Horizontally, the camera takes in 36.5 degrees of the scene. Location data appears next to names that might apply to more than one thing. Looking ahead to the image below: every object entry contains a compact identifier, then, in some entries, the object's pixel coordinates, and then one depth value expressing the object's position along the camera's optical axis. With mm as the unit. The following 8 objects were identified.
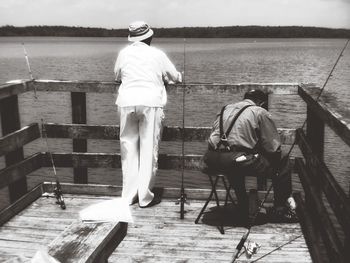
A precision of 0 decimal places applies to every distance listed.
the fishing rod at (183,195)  4707
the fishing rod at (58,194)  5008
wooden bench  2148
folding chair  4289
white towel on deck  2457
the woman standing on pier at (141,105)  4730
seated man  4184
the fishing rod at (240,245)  3392
